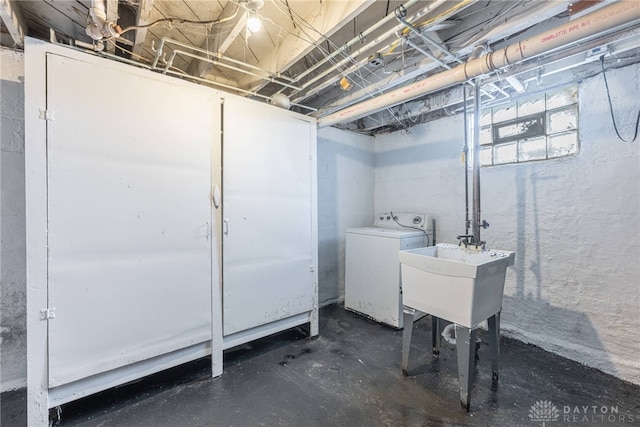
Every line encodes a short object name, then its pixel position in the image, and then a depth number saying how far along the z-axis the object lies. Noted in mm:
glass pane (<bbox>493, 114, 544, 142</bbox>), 2264
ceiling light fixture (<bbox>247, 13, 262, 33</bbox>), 1417
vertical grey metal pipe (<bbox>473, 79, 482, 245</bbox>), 1996
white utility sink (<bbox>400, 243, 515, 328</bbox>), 1521
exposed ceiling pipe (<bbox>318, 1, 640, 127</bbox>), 1128
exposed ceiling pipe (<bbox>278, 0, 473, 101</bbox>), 1310
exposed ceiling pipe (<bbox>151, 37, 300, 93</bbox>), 1658
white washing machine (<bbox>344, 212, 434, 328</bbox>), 2549
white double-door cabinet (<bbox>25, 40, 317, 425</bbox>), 1358
